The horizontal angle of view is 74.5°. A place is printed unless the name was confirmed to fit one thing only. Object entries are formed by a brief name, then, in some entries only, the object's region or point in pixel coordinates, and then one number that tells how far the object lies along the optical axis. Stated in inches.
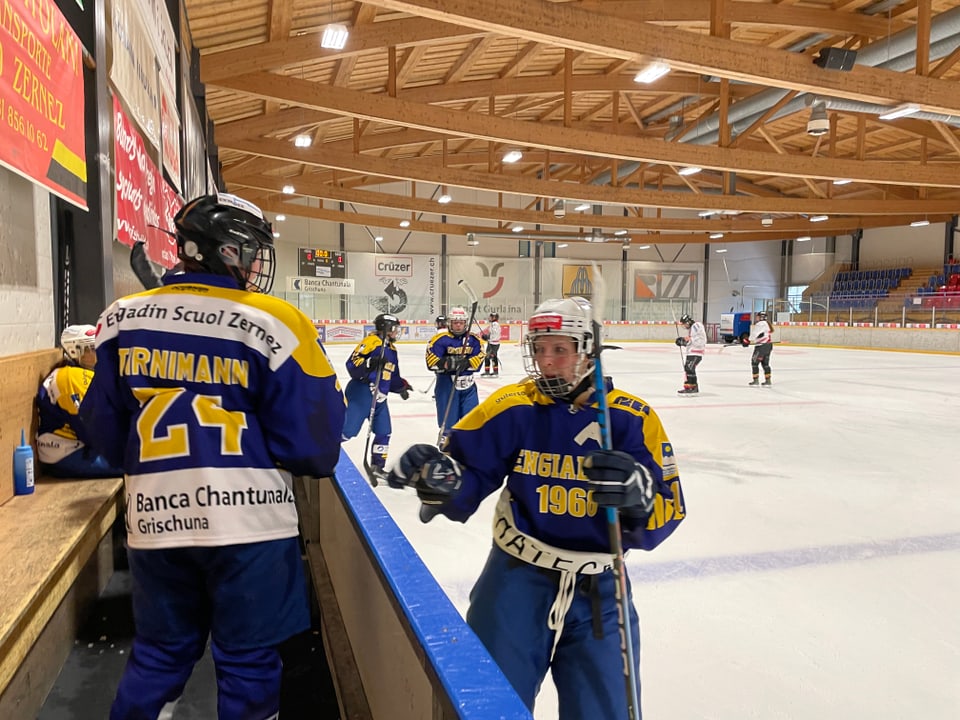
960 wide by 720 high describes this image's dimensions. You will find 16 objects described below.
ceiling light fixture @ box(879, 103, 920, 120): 307.1
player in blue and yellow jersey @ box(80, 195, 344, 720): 53.0
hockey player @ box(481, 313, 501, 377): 465.7
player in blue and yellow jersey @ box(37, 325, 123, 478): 99.9
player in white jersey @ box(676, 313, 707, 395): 370.6
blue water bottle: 90.7
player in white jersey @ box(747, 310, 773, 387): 411.8
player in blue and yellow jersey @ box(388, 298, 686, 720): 58.2
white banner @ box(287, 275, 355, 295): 800.9
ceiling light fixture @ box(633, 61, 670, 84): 259.9
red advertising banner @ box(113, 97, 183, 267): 137.9
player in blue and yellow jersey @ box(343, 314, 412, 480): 196.9
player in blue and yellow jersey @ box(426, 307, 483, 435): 214.8
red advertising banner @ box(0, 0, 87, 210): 77.4
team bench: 60.2
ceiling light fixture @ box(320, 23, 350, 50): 251.4
